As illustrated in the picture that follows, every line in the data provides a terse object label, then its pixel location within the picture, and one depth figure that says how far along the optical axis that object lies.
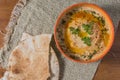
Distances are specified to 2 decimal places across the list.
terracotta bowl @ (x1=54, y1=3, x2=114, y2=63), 1.02
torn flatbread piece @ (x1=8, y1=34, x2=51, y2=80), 1.05
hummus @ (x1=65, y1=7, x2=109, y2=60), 1.04
